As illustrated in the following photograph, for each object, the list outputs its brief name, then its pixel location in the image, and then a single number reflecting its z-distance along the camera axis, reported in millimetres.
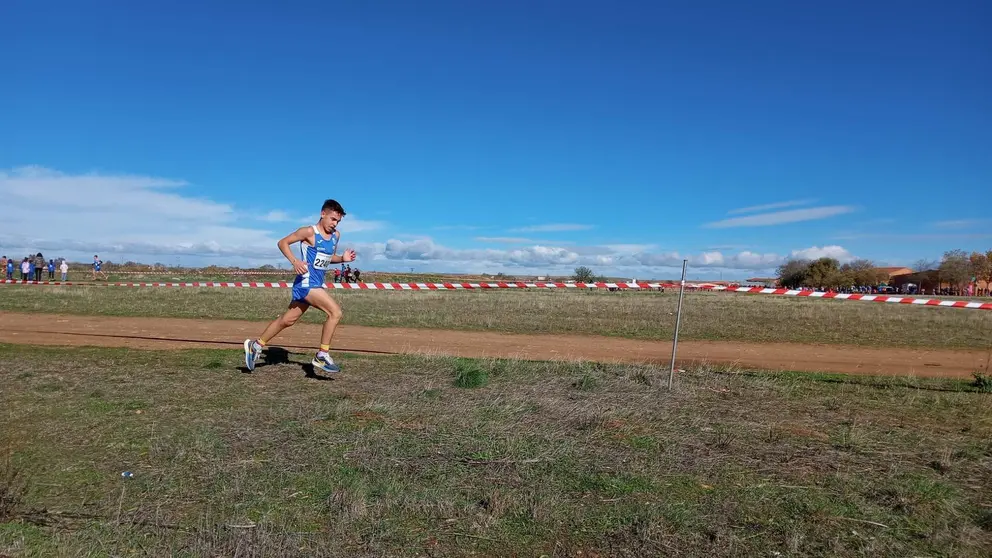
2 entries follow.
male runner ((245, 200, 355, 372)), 8180
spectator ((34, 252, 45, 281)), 41972
